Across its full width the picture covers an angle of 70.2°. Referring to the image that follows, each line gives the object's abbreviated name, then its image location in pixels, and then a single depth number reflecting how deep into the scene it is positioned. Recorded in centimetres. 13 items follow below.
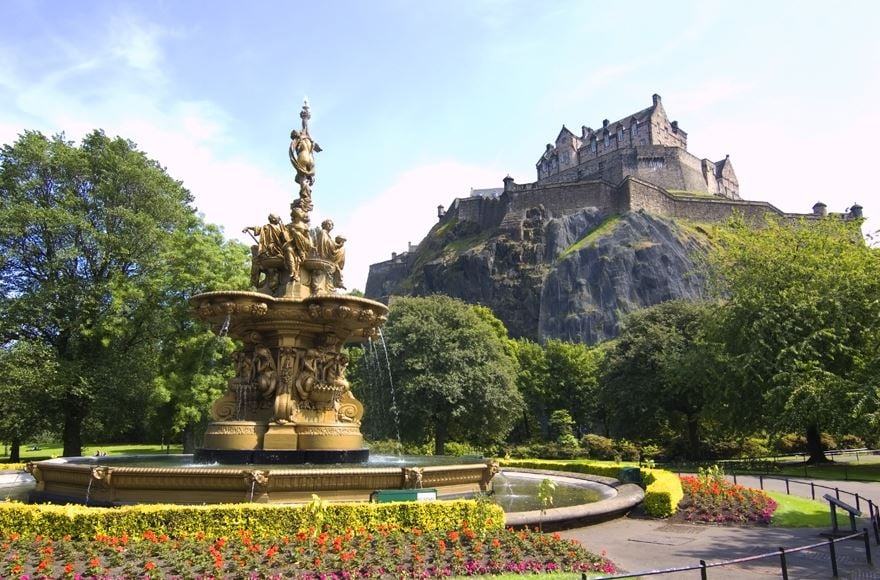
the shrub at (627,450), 3684
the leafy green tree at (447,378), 3622
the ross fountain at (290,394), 1081
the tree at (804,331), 2475
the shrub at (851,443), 4025
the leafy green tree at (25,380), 2536
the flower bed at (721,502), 1239
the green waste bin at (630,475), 1662
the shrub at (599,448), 3778
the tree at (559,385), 5456
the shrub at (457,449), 3756
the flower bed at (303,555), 700
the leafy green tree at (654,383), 3747
